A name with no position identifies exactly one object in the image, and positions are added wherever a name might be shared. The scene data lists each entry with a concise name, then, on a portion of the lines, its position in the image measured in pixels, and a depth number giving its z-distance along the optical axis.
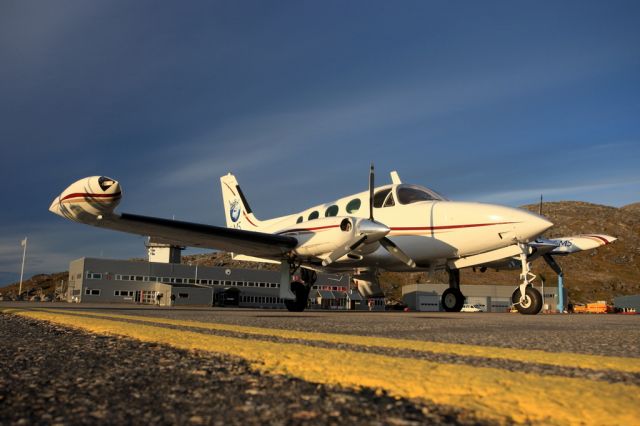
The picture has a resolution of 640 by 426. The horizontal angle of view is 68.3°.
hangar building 77.38
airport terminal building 64.38
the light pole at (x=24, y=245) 79.44
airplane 12.62
